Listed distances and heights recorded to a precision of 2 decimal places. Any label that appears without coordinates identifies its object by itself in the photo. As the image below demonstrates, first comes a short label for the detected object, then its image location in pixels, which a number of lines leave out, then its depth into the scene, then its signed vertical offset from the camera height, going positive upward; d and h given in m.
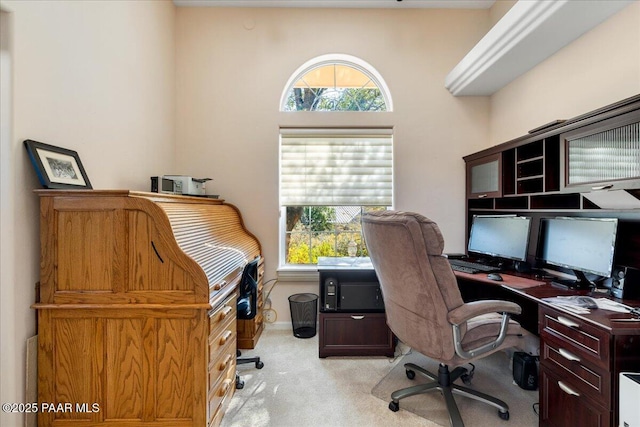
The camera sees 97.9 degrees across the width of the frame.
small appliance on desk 2.29 +0.22
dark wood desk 1.20 -0.70
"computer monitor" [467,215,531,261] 2.25 -0.21
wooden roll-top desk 1.46 -0.55
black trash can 2.89 -1.09
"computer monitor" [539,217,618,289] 1.64 -0.21
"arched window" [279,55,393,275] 3.14 +0.53
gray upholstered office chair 1.50 -0.54
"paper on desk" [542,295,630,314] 1.38 -0.48
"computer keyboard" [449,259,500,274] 2.28 -0.47
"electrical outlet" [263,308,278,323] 3.08 -1.16
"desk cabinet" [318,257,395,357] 2.43 -0.94
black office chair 2.20 -0.71
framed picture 1.44 +0.25
